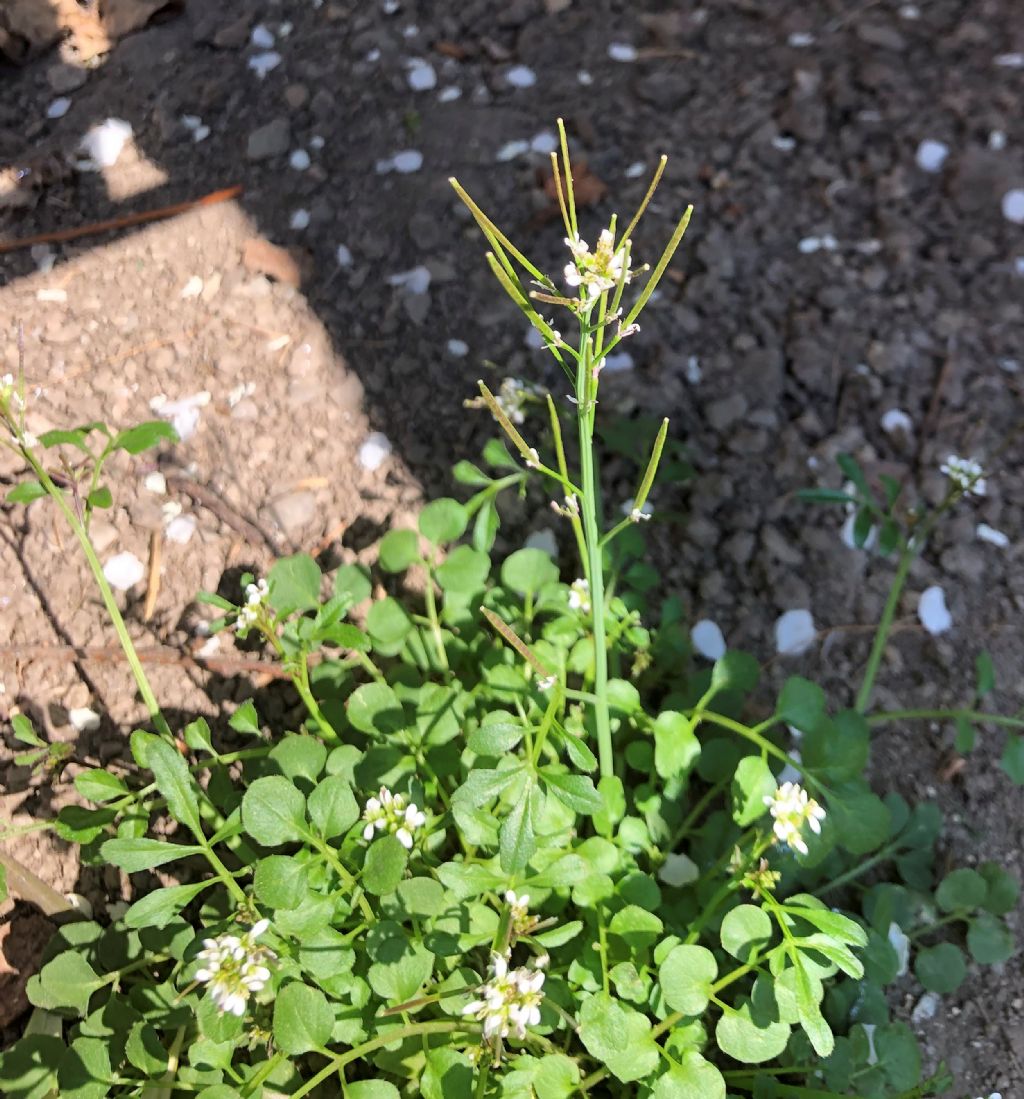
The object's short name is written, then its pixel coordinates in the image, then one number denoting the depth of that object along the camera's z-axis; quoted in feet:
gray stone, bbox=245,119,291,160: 1.07
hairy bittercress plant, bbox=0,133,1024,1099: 0.57
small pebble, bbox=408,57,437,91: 1.13
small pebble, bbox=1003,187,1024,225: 1.06
